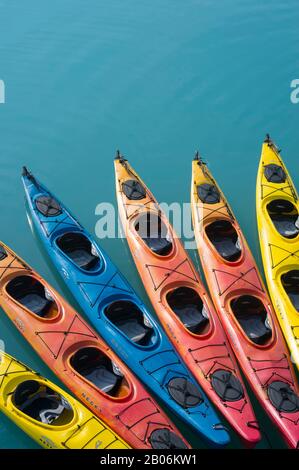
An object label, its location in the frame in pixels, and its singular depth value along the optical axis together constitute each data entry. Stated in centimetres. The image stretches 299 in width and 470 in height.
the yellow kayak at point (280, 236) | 1540
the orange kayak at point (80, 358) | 1341
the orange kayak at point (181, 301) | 1391
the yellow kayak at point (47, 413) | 1309
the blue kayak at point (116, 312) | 1383
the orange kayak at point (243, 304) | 1384
